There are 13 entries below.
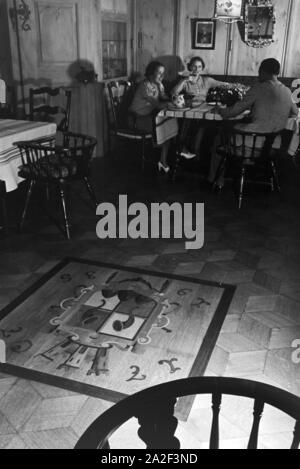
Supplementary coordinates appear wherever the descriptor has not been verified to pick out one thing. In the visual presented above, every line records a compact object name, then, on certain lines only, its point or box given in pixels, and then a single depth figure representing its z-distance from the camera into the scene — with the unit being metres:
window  5.83
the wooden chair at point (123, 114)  5.14
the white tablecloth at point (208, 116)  4.19
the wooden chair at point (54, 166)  3.34
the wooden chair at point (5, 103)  4.72
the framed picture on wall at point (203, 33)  6.42
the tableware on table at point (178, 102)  4.59
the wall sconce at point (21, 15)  5.04
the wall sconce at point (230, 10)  6.19
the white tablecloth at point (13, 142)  3.31
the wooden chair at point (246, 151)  3.84
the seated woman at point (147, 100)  5.26
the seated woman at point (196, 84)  5.45
